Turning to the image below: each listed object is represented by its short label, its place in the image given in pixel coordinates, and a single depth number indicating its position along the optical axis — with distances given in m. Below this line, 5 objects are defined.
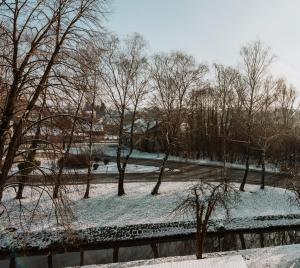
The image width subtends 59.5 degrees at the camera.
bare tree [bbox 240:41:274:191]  20.77
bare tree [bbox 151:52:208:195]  19.70
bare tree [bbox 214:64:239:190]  30.56
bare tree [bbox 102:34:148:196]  18.33
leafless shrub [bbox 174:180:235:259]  10.58
